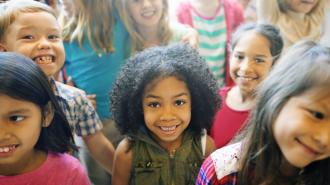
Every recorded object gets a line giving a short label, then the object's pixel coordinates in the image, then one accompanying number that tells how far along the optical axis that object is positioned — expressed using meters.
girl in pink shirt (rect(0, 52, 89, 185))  0.85
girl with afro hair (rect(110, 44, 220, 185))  1.08
